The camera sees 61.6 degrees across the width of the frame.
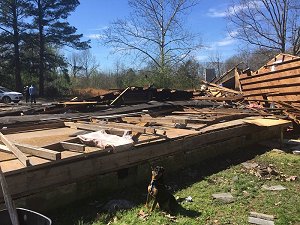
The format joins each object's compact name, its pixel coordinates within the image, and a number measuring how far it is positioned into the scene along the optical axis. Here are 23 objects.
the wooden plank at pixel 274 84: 7.77
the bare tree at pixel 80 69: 31.96
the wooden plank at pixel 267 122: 5.99
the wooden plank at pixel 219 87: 10.64
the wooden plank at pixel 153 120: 5.88
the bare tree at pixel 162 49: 22.77
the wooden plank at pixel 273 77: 7.84
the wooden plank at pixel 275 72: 7.81
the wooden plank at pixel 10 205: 1.85
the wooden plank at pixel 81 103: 8.29
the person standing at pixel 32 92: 19.27
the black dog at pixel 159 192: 3.29
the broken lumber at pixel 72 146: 3.74
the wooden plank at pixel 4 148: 3.64
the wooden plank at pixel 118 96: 8.85
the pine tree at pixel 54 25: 26.63
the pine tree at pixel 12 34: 25.66
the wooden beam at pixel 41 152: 3.35
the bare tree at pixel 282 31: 19.15
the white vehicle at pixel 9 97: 21.06
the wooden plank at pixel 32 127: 5.15
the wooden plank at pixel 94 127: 4.55
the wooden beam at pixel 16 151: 3.19
